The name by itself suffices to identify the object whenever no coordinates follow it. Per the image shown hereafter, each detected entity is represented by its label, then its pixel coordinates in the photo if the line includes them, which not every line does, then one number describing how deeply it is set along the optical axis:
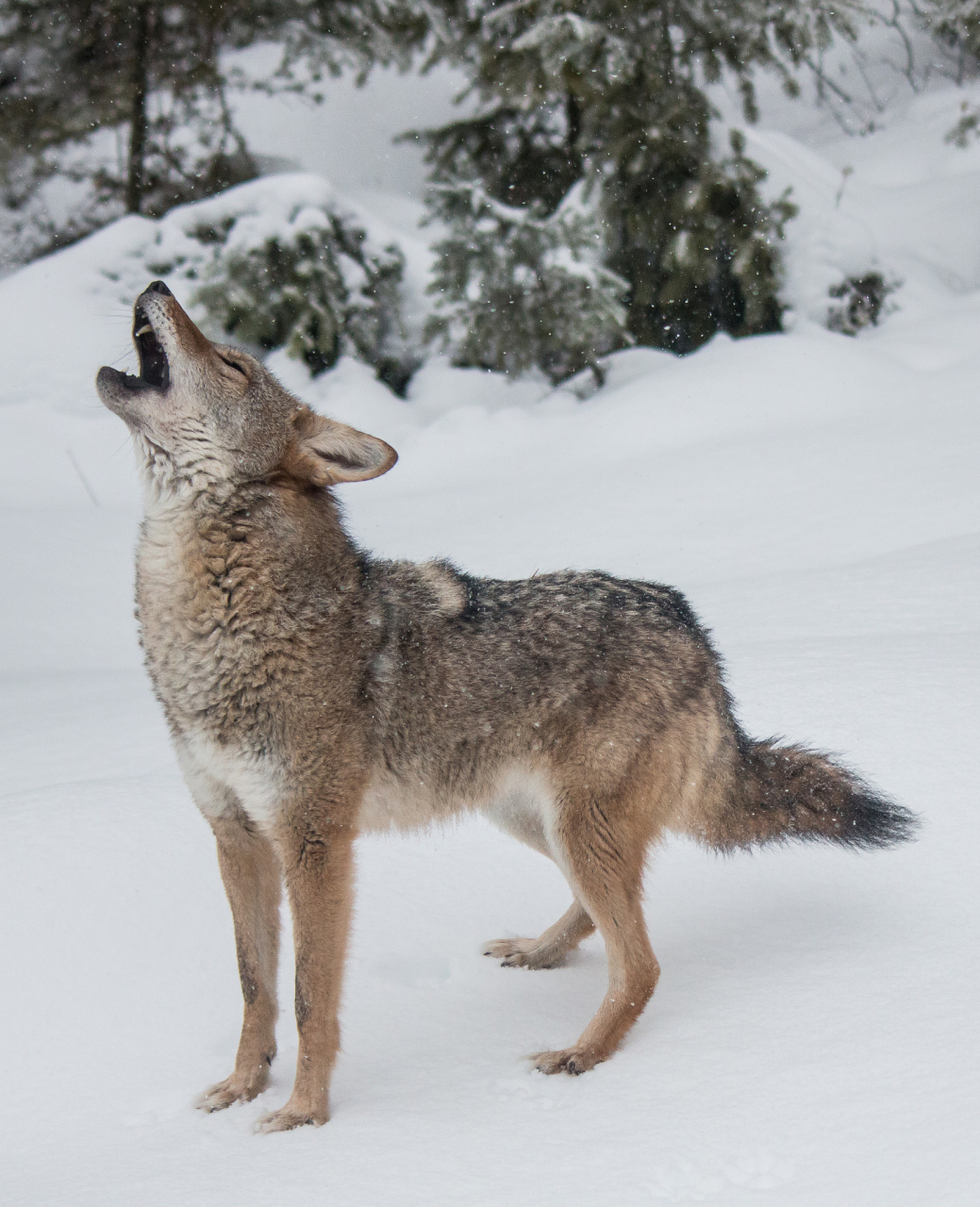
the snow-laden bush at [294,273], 10.02
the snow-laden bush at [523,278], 10.34
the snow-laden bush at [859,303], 11.05
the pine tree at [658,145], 10.42
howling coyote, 2.98
